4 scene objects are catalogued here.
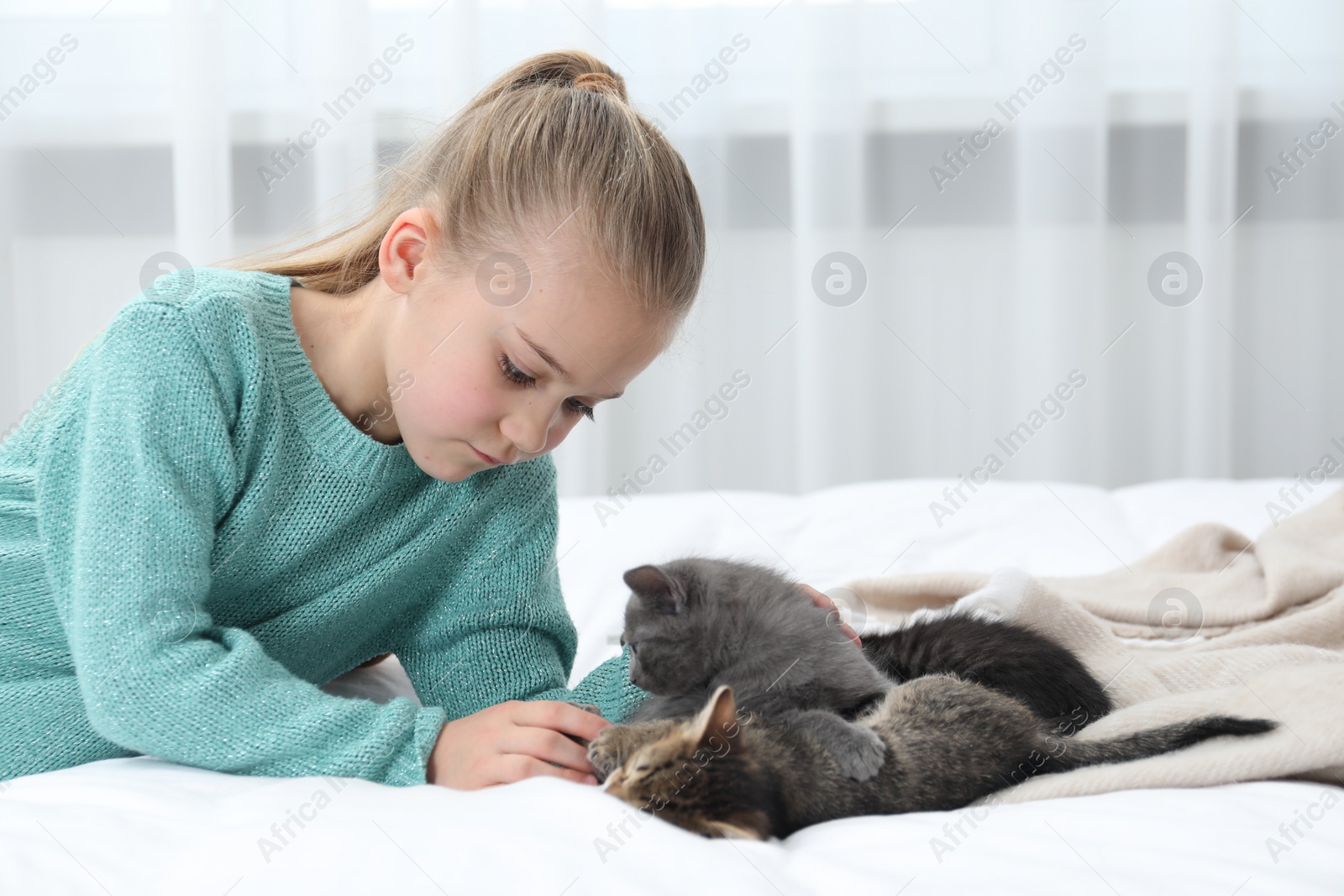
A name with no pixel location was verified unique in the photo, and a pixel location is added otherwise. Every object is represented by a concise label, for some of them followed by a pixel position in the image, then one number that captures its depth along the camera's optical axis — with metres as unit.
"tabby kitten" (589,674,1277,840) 1.68
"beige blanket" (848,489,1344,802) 1.73
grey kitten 1.81
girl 1.76
